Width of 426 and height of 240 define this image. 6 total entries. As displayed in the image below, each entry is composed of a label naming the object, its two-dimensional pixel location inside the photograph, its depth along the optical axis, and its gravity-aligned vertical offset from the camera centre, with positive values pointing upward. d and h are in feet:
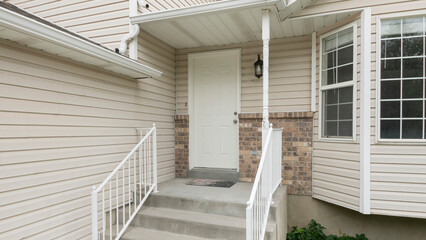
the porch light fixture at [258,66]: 13.73 +2.87
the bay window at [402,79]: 10.10 +1.69
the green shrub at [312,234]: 12.06 -5.37
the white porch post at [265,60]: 10.04 +2.37
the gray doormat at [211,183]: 12.94 -3.23
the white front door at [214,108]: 14.62 +0.73
